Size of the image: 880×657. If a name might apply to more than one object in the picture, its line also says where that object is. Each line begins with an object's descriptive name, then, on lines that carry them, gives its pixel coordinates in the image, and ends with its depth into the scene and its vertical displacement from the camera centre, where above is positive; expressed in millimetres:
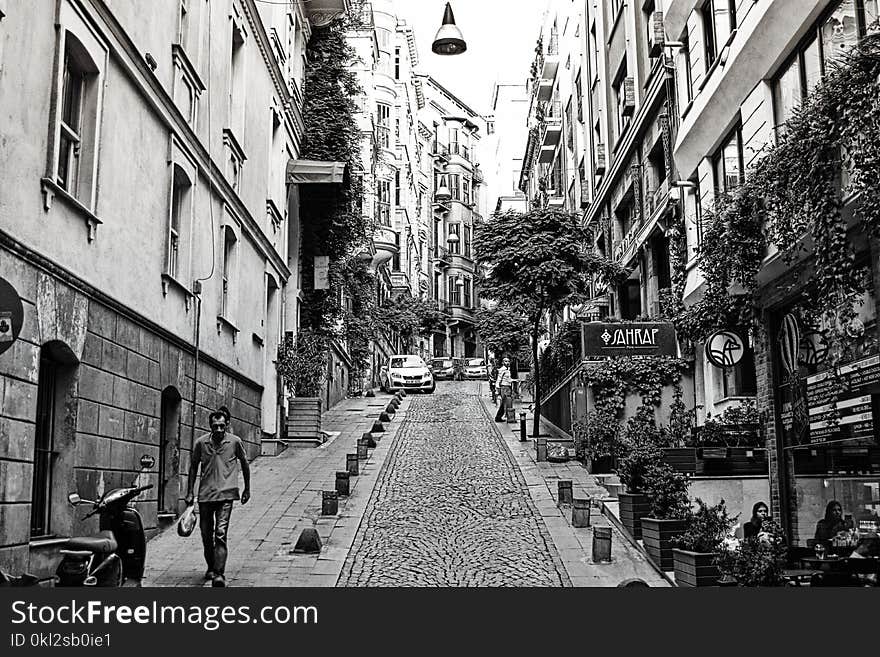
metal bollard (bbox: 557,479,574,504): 15156 -318
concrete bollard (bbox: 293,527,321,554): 12141 -823
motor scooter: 8039 -617
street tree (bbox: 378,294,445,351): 58781 +9505
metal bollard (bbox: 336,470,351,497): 15914 -176
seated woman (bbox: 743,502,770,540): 10992 -558
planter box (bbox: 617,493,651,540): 12492 -480
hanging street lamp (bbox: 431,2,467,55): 13789 +5916
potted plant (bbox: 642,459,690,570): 11141 -464
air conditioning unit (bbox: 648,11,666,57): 20750 +8999
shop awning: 25172 +7469
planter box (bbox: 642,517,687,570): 11070 -725
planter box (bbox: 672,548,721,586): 9734 -956
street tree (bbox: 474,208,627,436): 23719 +4985
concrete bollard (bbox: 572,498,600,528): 13672 -571
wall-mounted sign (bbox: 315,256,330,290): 27203 +5412
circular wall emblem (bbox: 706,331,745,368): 14773 +1772
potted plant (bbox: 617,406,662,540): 12383 -136
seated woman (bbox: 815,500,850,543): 11055 -601
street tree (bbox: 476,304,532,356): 38531 +5524
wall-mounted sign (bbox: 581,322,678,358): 19750 +2580
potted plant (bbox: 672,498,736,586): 9789 -766
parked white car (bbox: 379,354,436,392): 40562 +3836
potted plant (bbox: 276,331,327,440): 23031 +2218
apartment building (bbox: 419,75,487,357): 83562 +23038
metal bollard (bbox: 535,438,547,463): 19703 +403
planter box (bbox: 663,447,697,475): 14859 +185
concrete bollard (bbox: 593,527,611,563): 11680 -868
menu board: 10461 +738
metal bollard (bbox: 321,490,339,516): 14344 -413
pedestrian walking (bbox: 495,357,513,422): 27312 +2214
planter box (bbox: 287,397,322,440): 23016 +1243
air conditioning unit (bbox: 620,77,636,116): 25797 +9585
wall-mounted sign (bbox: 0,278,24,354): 6316 +1012
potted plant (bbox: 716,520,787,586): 8922 -822
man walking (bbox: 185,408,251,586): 10195 -114
